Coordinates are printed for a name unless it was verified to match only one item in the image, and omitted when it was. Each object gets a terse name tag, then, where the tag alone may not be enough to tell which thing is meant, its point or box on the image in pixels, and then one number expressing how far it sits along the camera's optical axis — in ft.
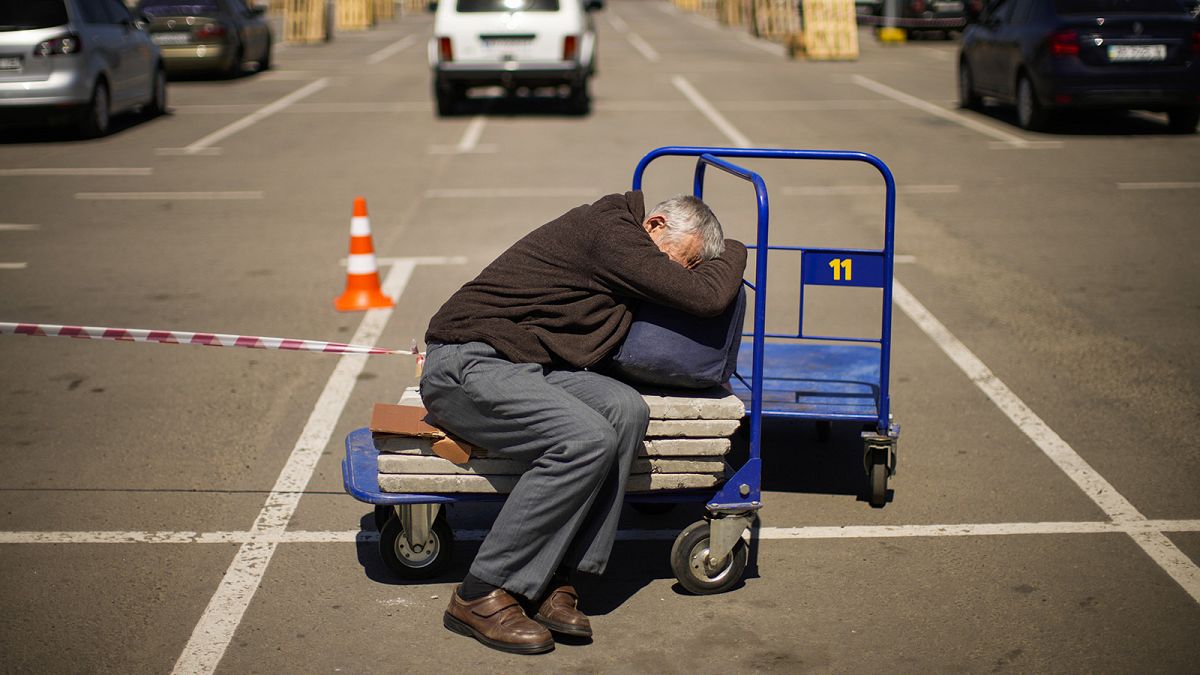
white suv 58.23
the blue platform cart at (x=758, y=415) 14.65
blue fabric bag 14.44
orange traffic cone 27.40
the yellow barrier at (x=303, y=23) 115.34
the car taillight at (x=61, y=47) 48.24
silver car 48.21
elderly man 13.61
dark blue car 49.60
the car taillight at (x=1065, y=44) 49.70
